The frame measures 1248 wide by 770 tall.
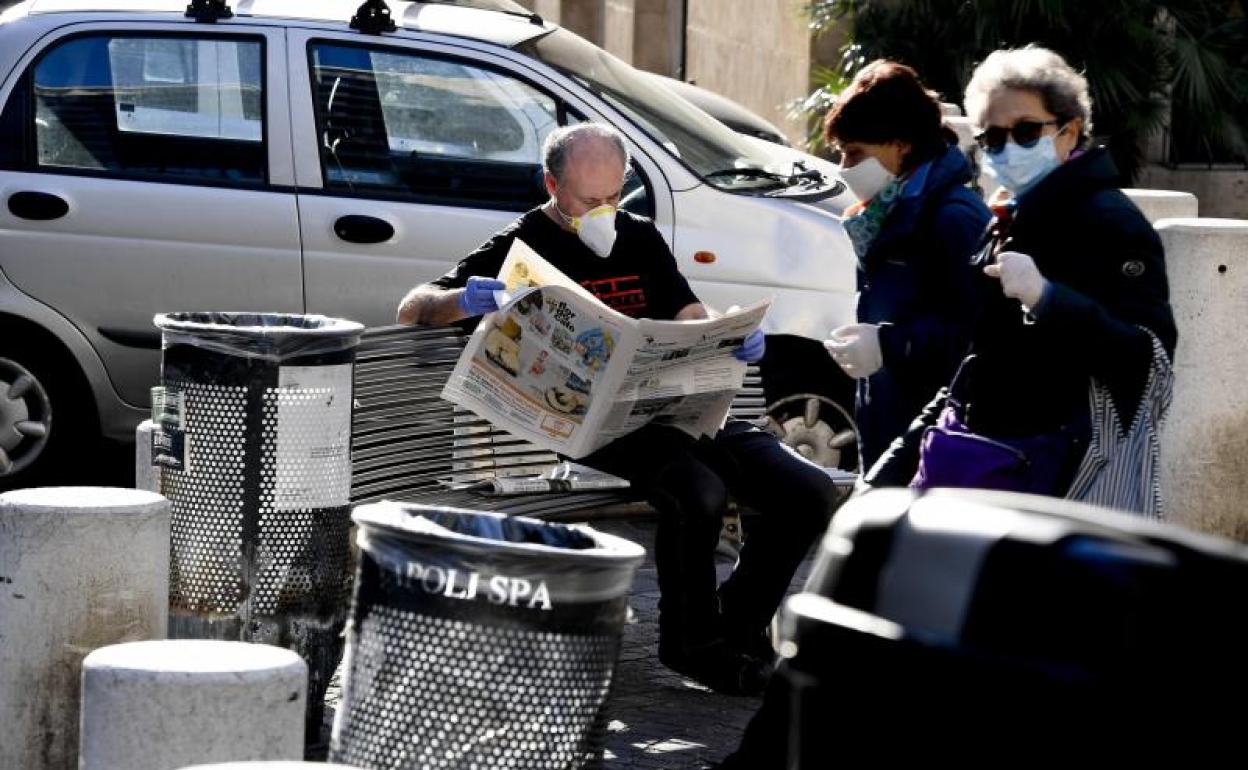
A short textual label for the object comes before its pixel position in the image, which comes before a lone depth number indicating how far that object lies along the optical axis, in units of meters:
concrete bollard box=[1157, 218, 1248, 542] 8.11
